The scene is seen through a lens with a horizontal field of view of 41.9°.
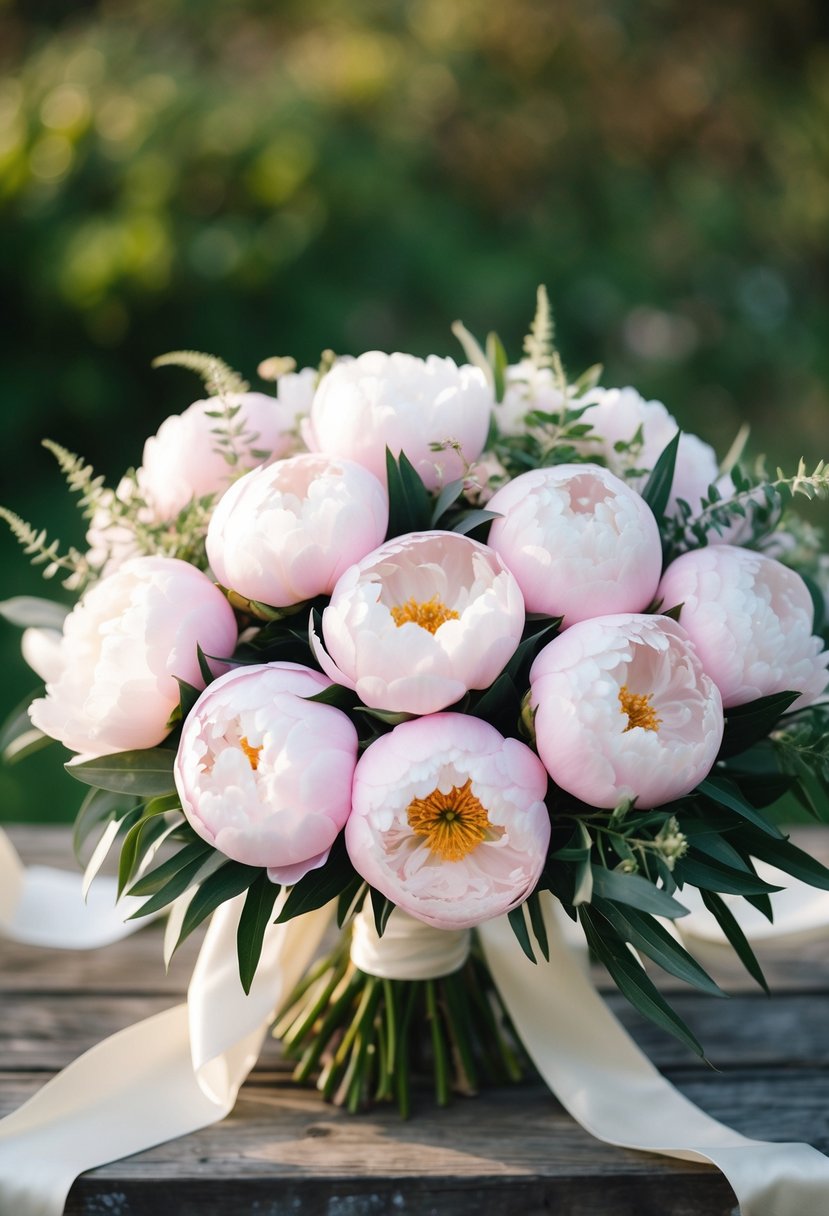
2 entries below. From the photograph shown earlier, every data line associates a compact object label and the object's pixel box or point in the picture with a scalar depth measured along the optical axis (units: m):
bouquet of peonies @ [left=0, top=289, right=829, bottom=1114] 0.68
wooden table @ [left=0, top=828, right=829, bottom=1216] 0.83
